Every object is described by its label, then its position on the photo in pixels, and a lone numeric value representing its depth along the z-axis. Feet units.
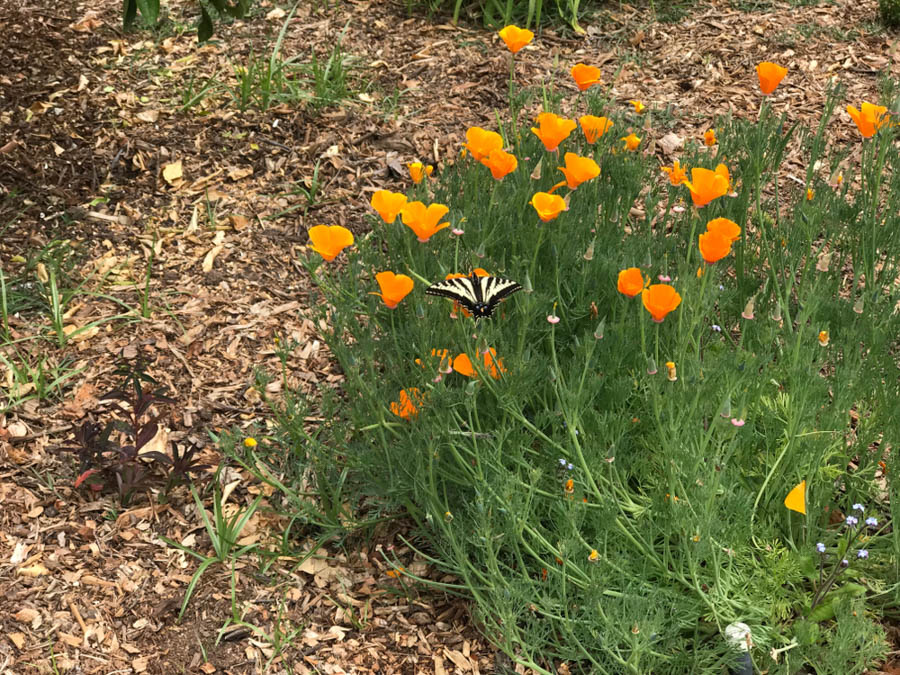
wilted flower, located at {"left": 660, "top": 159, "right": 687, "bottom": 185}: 9.61
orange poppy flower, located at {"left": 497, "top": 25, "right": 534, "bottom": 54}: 10.22
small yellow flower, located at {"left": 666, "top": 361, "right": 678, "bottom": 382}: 7.16
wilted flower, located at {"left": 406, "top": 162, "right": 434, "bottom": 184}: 9.80
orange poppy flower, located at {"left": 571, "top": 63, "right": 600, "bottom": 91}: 10.07
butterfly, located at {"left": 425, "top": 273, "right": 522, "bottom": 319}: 6.97
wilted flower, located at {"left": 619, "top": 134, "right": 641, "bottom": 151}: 10.61
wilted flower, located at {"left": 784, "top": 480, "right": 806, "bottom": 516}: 7.58
